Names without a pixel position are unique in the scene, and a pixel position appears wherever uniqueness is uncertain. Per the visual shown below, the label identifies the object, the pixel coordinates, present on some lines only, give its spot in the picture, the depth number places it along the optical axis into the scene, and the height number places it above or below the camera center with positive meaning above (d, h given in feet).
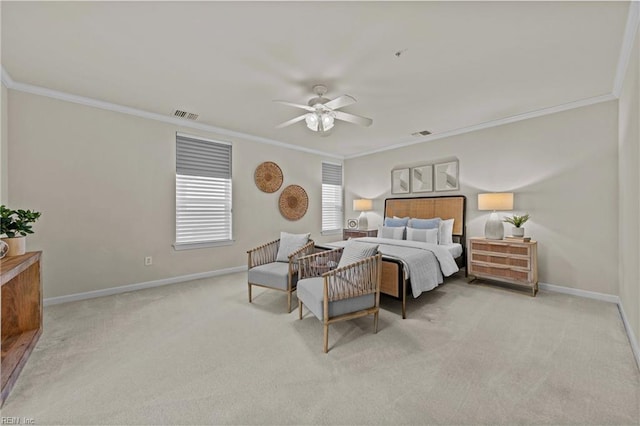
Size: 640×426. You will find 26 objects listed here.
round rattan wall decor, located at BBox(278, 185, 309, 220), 18.95 +0.78
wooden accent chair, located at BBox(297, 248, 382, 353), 7.87 -2.48
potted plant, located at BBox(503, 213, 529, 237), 13.12 -0.52
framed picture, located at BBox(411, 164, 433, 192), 17.62 +2.31
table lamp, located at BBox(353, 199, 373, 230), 20.38 +0.37
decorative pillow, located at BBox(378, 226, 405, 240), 15.96 -1.17
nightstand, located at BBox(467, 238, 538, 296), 12.16 -2.29
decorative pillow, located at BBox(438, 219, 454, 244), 15.24 -1.09
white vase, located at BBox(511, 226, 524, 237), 13.12 -0.92
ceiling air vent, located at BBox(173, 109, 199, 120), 13.16 +4.91
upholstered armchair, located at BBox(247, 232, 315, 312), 10.69 -2.27
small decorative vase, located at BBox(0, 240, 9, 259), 7.12 -0.98
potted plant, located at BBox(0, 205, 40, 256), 7.47 -0.47
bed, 10.24 -1.68
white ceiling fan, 9.71 +3.65
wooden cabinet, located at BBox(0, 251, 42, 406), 7.10 -2.84
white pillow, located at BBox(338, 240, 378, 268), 9.08 -1.36
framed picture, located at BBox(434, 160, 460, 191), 16.46 +2.32
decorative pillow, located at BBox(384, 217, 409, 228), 17.19 -0.58
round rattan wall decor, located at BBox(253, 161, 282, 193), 17.54 +2.41
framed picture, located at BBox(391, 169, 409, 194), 18.80 +2.26
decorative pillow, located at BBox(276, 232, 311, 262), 12.38 -1.48
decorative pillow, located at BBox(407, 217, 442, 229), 15.60 -0.61
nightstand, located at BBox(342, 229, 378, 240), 19.13 -1.45
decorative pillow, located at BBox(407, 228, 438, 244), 14.57 -1.23
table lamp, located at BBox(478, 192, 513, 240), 13.23 +0.30
